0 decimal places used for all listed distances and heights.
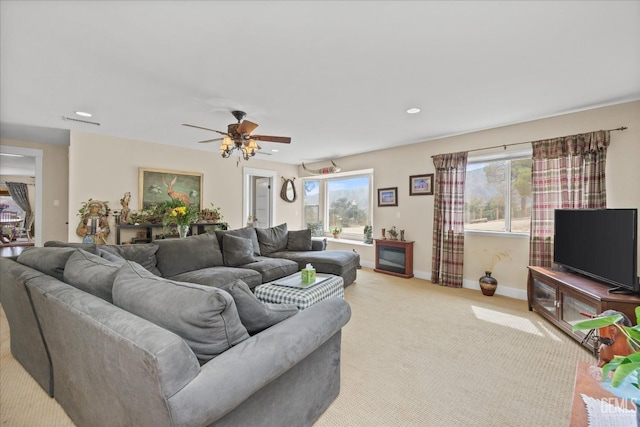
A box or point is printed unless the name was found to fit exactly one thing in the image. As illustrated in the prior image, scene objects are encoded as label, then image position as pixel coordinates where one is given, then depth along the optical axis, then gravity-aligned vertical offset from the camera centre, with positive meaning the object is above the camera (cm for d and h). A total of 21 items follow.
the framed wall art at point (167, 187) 486 +40
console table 453 -39
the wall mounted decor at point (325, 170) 632 +98
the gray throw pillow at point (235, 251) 385 -60
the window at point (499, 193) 396 +32
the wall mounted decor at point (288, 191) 700 +50
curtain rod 383 +100
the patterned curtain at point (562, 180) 318 +44
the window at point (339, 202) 623 +22
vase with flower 407 -10
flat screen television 231 -28
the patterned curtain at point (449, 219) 438 -9
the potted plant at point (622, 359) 80 -44
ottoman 268 -86
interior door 697 +18
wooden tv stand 222 -78
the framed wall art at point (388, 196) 538 +32
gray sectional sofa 91 -58
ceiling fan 320 +87
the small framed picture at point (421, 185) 484 +51
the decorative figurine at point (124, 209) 459 -3
